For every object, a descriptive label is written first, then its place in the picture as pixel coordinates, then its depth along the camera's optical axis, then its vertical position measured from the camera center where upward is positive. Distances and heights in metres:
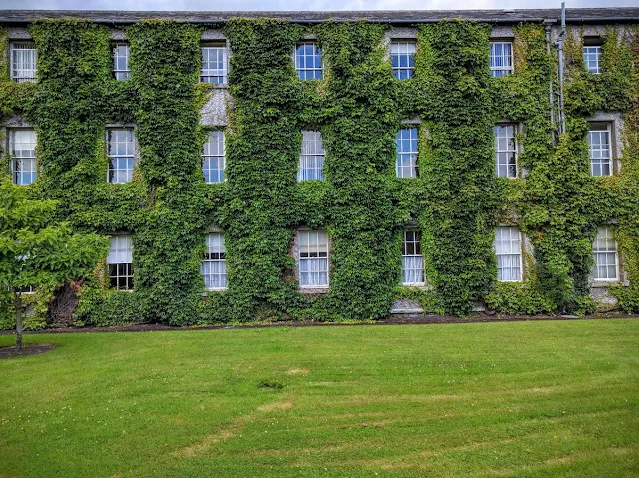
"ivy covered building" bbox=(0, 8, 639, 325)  19.44 +3.64
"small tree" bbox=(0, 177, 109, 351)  12.80 +0.33
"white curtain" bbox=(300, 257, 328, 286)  20.03 -0.63
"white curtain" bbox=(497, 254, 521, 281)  20.25 -0.58
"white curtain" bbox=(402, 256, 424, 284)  20.06 -0.67
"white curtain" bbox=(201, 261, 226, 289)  19.94 -0.63
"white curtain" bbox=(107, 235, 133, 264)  19.91 +0.34
